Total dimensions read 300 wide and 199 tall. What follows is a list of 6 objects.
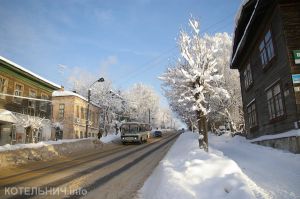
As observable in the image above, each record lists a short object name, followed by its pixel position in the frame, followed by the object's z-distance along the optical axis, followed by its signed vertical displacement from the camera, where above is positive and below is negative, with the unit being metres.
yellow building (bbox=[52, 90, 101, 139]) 44.47 +3.54
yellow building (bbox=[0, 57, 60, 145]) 24.64 +3.23
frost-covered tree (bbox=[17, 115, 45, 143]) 25.48 +1.33
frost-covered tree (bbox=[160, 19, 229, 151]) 15.83 +2.99
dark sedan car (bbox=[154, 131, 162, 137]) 60.12 -0.35
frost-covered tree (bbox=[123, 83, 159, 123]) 78.28 +9.59
